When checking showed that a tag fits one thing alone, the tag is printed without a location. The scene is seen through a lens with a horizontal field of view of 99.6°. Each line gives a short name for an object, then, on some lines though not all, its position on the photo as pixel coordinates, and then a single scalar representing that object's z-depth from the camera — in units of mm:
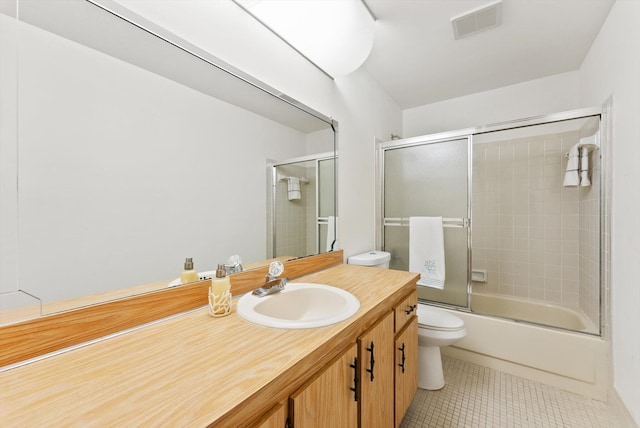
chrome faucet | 1062
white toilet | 1657
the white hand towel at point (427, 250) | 2205
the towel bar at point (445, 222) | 2201
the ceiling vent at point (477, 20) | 1593
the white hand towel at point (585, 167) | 1876
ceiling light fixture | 1207
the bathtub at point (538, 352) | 1658
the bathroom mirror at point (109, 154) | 657
